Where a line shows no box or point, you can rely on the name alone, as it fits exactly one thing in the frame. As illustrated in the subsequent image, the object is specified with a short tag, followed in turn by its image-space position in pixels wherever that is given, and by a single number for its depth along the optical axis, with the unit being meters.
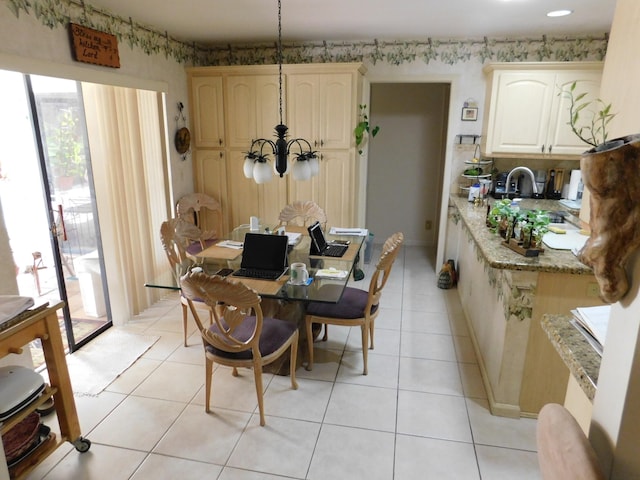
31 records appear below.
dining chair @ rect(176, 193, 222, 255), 3.49
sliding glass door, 2.65
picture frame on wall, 4.23
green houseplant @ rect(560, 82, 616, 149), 3.70
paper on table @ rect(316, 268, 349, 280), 2.56
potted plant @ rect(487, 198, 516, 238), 2.56
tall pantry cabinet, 4.01
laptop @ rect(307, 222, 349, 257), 2.98
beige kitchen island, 2.16
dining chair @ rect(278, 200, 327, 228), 3.92
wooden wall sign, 2.77
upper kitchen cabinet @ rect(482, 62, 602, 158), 3.68
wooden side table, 1.76
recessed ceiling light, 3.11
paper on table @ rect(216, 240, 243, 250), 3.14
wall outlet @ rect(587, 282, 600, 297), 2.14
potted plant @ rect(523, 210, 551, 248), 2.25
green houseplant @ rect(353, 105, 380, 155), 4.13
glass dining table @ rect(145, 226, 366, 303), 2.34
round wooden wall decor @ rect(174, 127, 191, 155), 4.05
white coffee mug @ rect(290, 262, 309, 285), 2.46
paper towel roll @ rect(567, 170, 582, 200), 3.93
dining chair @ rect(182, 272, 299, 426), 1.98
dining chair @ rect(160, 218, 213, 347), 3.03
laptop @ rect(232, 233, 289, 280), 2.65
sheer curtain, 3.24
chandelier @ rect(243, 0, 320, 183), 2.74
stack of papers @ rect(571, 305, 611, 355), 1.06
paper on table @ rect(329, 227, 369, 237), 3.48
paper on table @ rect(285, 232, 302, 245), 3.20
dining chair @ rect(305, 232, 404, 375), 2.70
